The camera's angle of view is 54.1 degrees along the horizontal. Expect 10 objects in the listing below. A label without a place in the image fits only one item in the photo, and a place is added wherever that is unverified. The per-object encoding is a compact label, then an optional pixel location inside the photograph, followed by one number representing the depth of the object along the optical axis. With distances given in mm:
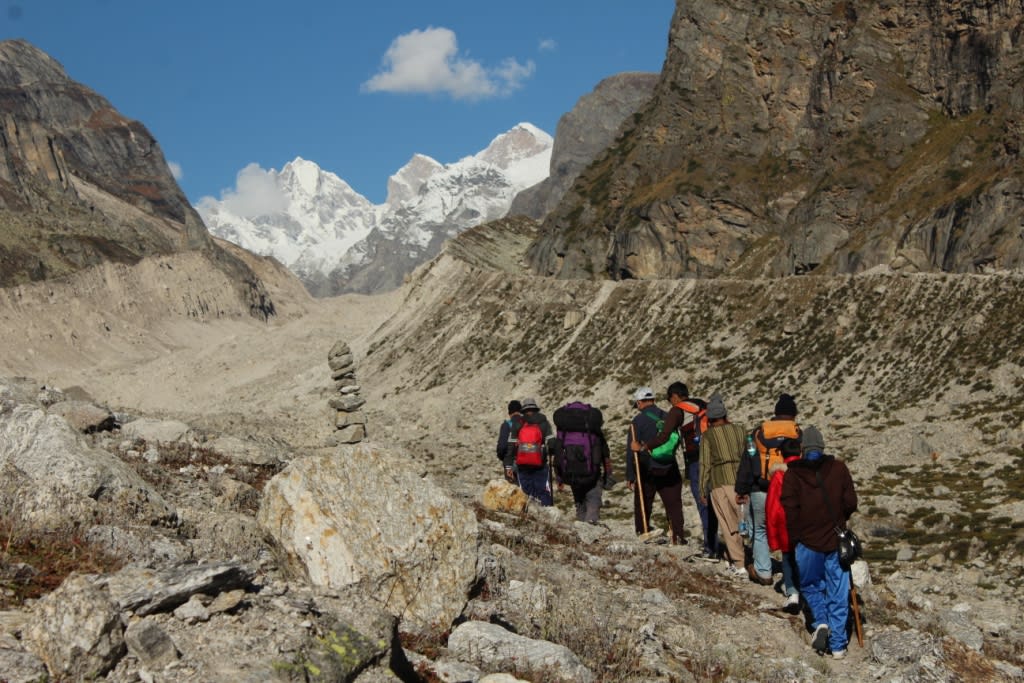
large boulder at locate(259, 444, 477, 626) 6855
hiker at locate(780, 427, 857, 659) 8930
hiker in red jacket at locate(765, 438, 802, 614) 9391
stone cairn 35594
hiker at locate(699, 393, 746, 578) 12000
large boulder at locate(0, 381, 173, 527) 7270
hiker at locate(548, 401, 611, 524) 13600
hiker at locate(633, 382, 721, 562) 12930
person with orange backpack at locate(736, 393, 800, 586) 10742
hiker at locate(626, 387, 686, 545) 13211
